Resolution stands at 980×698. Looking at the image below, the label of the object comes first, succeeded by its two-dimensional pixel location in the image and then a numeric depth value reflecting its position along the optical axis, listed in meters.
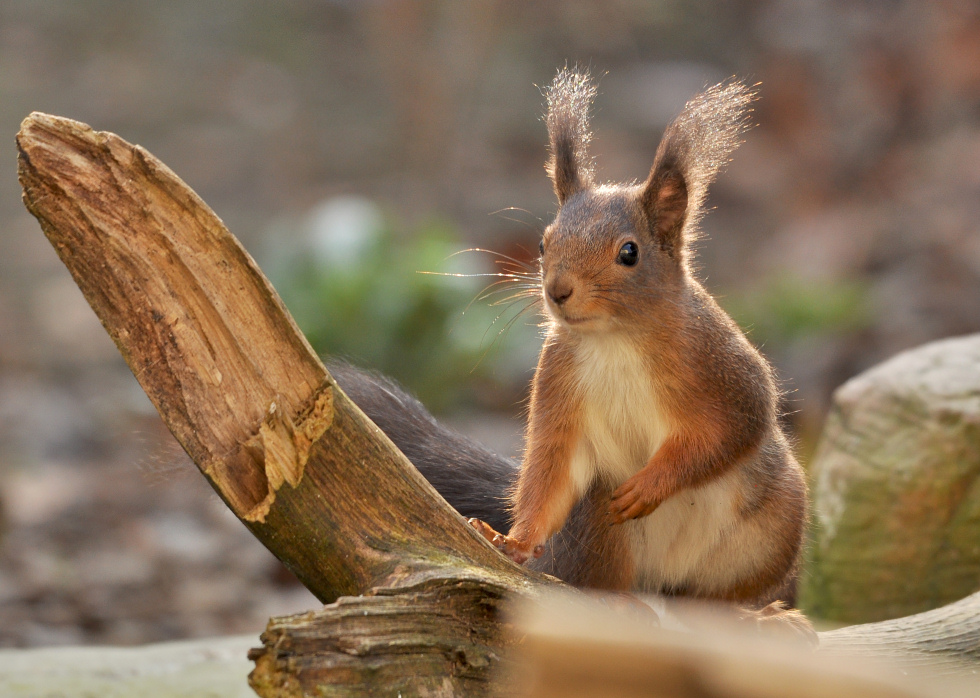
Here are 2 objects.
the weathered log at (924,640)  4.29
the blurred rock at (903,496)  6.11
